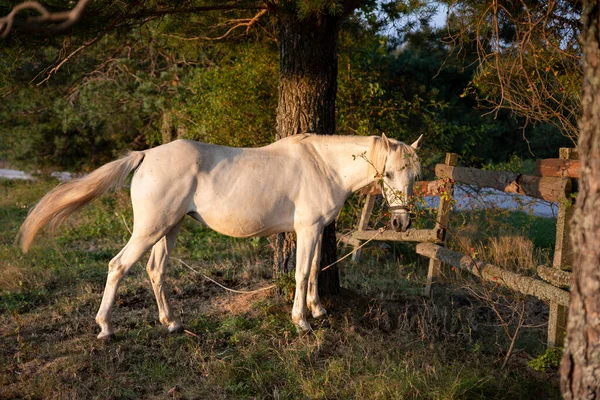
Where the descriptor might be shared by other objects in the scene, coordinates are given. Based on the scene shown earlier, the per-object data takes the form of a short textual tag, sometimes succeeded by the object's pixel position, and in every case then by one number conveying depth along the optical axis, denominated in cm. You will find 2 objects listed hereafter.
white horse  477
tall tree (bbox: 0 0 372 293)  566
